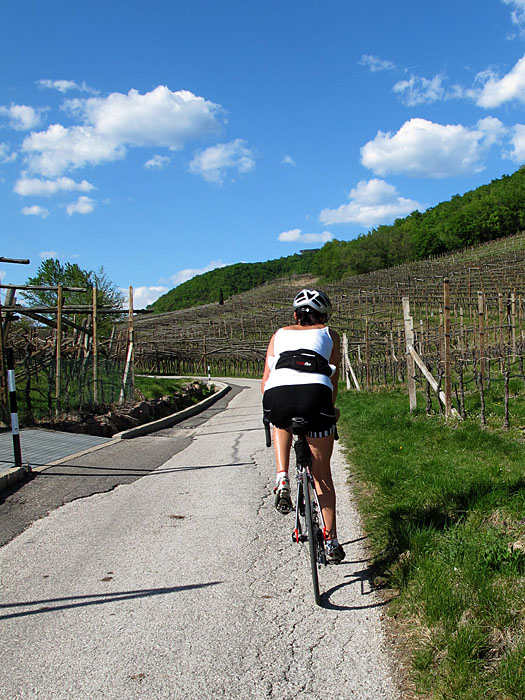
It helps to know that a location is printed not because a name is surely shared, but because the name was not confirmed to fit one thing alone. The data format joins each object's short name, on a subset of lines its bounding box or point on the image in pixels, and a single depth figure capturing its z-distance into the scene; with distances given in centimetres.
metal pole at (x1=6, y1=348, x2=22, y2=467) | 760
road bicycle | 364
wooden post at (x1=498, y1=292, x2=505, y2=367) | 1791
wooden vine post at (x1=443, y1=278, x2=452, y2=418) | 1054
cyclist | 364
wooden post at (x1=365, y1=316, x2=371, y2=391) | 2153
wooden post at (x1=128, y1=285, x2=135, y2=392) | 1600
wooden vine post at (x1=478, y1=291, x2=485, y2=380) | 1048
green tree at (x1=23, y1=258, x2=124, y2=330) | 3625
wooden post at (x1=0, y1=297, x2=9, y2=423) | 1127
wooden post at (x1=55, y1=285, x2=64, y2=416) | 1257
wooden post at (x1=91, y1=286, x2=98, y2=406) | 1422
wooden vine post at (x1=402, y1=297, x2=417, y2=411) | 1168
